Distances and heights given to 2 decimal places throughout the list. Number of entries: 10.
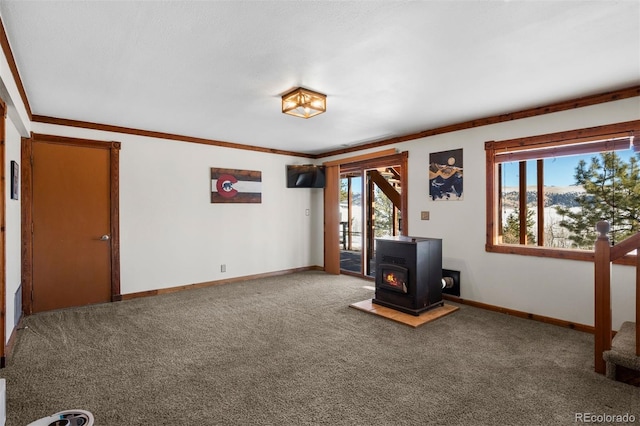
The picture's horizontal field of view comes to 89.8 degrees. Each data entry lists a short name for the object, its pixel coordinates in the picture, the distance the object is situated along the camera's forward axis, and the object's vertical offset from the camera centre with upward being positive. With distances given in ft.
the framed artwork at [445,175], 14.76 +1.78
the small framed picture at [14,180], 10.50 +1.24
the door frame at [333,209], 20.25 +0.30
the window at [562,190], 10.98 +0.85
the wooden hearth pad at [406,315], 11.87 -3.98
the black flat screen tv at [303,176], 20.92 +2.46
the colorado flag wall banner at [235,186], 18.02 +1.67
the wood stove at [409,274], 12.59 -2.49
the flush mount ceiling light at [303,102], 10.47 +3.74
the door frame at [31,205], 12.86 +0.44
